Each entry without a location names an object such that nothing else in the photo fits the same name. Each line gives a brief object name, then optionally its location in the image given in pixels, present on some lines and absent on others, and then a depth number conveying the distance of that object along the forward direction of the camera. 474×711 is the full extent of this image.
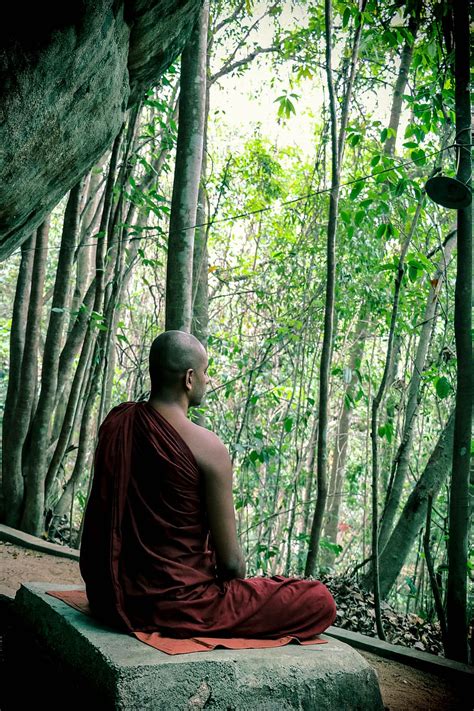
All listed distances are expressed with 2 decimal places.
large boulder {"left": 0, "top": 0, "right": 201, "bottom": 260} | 3.09
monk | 2.73
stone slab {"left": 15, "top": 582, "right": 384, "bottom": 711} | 2.27
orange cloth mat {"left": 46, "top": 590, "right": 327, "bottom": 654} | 2.53
